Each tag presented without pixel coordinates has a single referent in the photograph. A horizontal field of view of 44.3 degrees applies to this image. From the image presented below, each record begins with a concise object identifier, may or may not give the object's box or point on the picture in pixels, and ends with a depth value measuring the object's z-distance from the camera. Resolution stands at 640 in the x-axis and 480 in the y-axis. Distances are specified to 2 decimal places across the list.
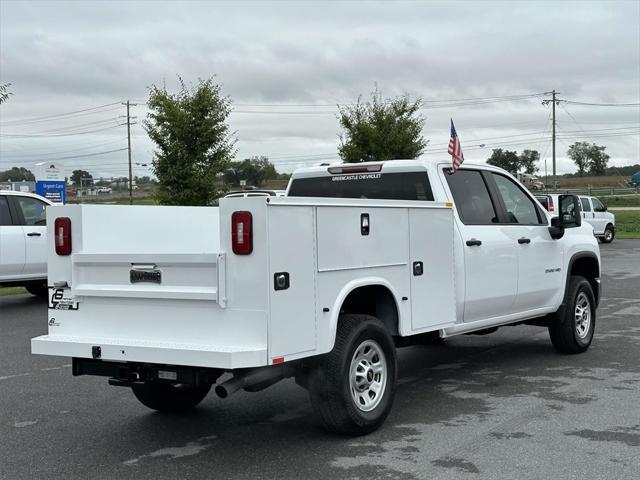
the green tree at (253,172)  25.19
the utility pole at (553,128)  61.06
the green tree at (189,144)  22.53
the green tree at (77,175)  93.97
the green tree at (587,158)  136.50
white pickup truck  4.93
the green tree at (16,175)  100.10
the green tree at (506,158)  104.00
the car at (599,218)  29.91
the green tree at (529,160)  119.64
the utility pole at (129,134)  66.72
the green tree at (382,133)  27.80
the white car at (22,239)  13.28
